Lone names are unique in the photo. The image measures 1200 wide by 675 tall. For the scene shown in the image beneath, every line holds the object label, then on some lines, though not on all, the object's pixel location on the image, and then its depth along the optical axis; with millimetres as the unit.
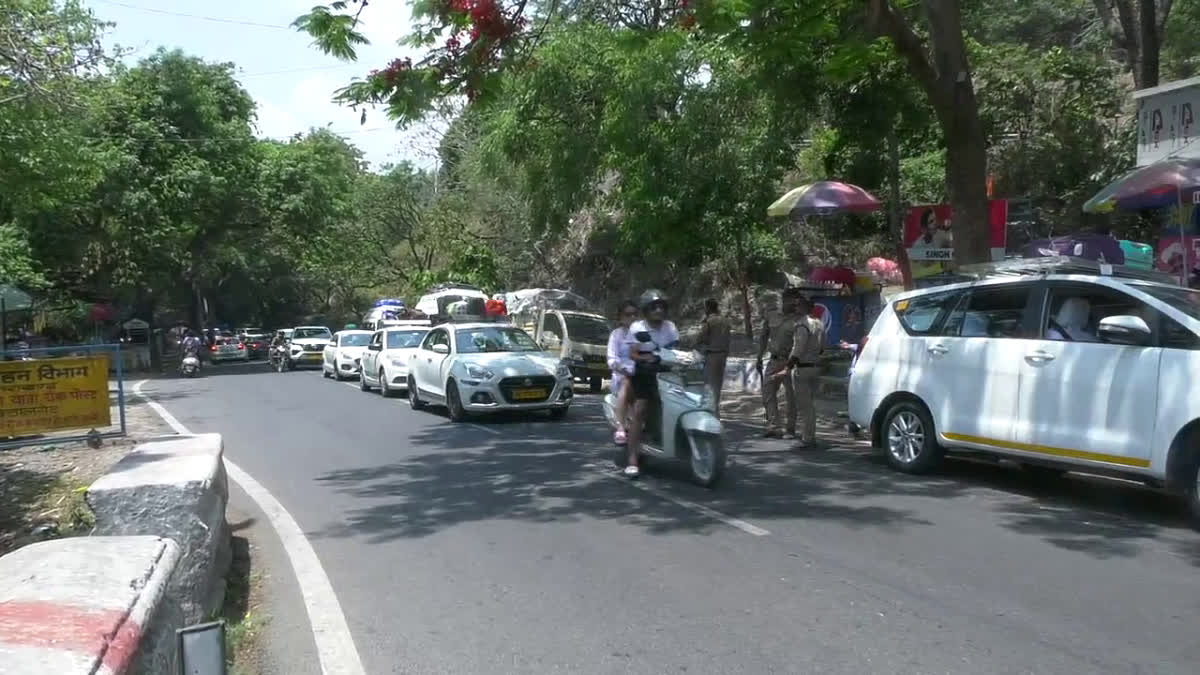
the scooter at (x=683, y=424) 9789
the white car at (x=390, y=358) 21844
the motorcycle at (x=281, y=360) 37125
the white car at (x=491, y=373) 16000
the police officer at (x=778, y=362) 13047
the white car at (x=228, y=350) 46938
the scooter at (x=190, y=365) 35656
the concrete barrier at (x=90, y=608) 3064
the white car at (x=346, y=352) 28609
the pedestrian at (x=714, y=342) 14664
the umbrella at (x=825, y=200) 16516
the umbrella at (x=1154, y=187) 12523
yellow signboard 12930
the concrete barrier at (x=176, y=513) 6039
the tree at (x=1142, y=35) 16062
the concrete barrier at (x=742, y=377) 19828
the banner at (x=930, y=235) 15898
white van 8211
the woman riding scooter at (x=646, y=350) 10164
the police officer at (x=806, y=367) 12570
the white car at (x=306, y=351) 36469
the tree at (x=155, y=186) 33000
